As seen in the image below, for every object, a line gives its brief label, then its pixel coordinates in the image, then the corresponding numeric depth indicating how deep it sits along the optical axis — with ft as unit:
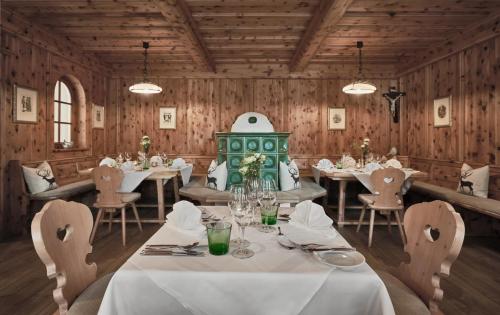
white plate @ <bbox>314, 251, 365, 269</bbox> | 3.76
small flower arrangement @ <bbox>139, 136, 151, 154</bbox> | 16.39
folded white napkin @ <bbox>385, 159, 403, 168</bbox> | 16.30
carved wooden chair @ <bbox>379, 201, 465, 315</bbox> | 4.05
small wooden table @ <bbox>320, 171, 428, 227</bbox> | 14.89
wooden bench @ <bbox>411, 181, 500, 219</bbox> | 11.46
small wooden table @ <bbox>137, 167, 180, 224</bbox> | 14.85
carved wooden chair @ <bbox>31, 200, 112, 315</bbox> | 3.98
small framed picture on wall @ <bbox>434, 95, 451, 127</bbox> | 17.21
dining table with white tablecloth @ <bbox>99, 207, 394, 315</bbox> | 3.51
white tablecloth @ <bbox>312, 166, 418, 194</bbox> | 14.47
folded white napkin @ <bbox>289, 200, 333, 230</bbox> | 5.30
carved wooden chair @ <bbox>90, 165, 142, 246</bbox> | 12.62
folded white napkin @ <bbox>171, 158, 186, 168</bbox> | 16.83
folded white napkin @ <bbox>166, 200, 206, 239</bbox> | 5.15
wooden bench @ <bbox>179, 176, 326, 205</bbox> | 13.12
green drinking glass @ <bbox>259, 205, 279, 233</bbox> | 5.58
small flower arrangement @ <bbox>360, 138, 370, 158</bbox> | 17.10
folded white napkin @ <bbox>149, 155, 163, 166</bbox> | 17.40
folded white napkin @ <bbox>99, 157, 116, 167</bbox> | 15.55
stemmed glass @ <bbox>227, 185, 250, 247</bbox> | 4.58
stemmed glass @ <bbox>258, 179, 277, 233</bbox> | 5.54
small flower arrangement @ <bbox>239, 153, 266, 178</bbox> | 7.19
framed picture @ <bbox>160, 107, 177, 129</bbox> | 23.09
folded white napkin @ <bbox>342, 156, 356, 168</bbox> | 16.91
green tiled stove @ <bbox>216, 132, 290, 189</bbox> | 15.21
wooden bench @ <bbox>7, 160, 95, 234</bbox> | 13.39
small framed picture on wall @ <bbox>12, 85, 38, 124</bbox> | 13.70
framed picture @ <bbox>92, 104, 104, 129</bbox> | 20.89
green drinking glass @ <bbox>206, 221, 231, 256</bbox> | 4.17
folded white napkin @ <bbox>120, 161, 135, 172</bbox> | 15.33
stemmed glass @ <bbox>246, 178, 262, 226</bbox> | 5.58
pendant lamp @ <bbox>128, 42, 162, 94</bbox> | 17.11
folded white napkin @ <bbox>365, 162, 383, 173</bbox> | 15.73
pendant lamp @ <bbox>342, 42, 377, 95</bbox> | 16.65
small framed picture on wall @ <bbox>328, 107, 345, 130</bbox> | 22.93
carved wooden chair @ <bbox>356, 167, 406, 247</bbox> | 12.55
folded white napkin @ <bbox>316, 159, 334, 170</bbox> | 17.16
